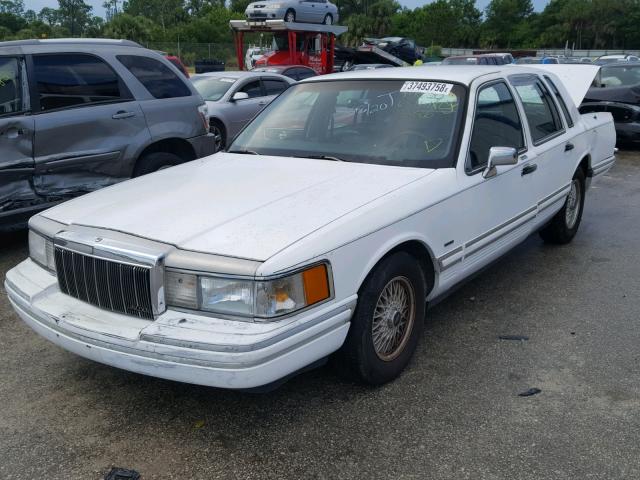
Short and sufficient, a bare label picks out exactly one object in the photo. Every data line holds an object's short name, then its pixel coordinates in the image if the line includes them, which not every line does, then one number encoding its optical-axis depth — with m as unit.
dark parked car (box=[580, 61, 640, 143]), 11.07
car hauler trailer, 22.98
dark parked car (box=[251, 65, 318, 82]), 17.33
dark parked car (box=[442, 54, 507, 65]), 21.72
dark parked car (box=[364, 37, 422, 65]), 34.06
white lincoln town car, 2.71
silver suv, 5.46
